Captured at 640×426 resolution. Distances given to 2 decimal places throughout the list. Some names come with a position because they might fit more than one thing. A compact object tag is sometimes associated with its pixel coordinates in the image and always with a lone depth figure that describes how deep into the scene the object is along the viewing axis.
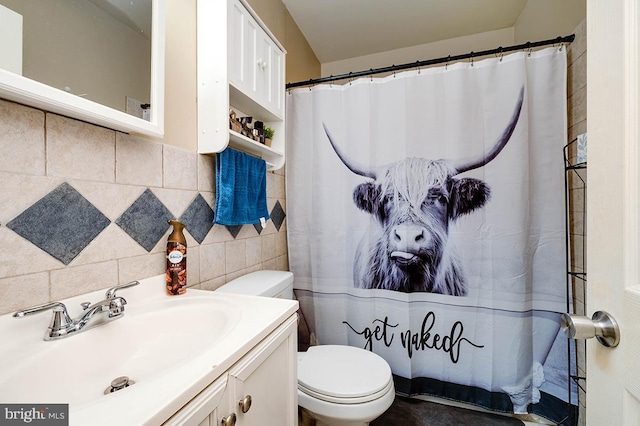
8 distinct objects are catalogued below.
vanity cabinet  0.48
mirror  0.56
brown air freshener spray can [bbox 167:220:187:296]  0.88
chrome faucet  0.59
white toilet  1.00
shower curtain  1.32
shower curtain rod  1.27
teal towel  1.09
